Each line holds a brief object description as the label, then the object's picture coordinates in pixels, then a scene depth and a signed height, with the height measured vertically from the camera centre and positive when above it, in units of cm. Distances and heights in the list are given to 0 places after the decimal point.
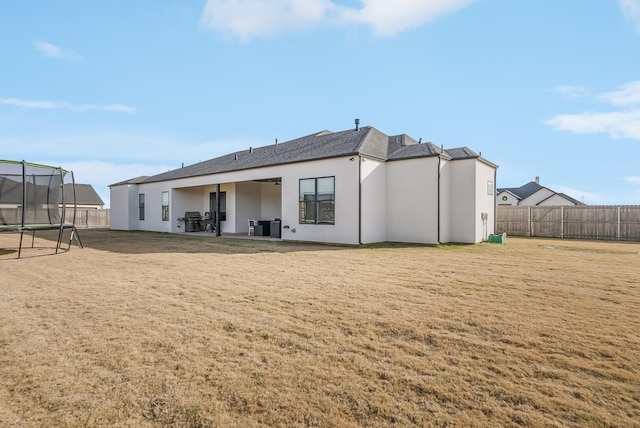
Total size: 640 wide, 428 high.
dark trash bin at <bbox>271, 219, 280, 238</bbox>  1500 -48
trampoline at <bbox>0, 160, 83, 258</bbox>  955 +67
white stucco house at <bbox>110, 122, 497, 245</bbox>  1178 +109
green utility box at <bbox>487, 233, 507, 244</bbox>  1264 -82
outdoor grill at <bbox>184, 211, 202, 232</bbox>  1902 -19
